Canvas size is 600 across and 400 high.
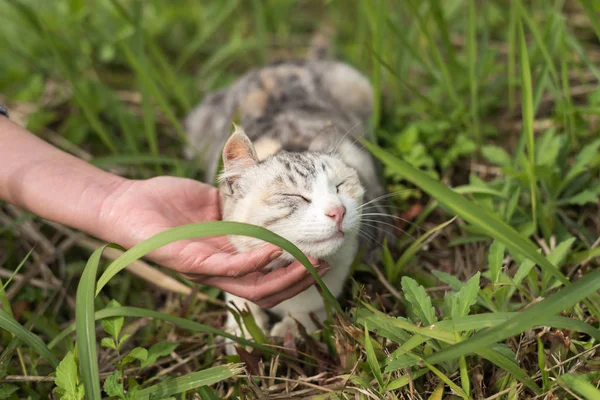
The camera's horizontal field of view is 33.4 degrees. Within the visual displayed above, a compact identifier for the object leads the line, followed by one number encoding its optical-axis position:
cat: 0.67
